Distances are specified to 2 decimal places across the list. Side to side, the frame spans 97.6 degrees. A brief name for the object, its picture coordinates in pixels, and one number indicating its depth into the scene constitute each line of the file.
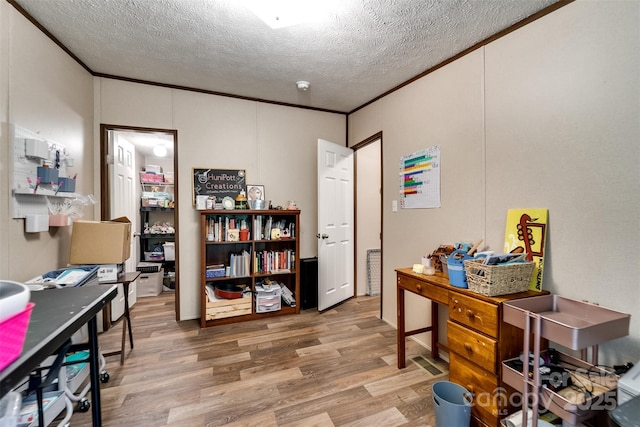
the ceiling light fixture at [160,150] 4.14
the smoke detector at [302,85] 2.89
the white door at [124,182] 3.12
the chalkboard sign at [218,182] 3.15
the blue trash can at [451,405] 1.49
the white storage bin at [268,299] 3.18
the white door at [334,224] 3.36
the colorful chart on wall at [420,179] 2.48
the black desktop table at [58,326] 0.74
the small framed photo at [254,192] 3.37
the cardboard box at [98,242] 2.22
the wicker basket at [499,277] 1.55
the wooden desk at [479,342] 1.51
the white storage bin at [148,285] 4.04
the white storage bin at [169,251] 4.55
